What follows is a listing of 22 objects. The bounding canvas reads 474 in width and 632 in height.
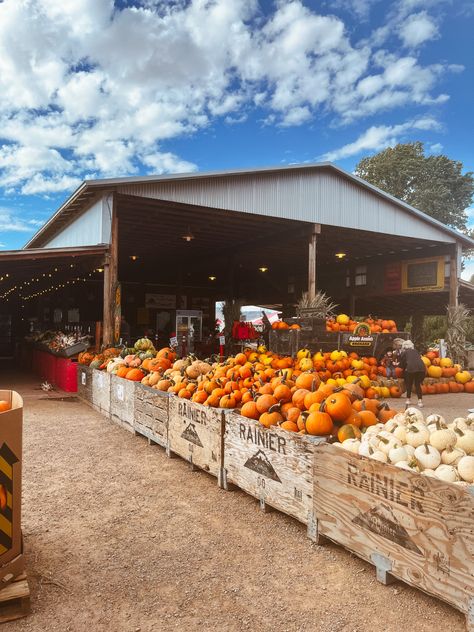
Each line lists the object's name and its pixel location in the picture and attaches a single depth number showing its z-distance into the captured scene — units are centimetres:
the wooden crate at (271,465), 344
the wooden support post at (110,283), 1159
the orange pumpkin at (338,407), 372
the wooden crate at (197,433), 453
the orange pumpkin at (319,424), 359
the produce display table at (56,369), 1130
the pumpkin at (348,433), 354
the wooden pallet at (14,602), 246
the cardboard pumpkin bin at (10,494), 257
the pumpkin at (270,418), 398
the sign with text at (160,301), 2655
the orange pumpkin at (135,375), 710
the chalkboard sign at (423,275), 1841
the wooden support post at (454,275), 1748
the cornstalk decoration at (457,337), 1536
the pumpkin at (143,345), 1034
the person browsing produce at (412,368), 956
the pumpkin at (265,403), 425
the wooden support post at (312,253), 1457
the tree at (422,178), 4281
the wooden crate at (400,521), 236
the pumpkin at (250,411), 429
